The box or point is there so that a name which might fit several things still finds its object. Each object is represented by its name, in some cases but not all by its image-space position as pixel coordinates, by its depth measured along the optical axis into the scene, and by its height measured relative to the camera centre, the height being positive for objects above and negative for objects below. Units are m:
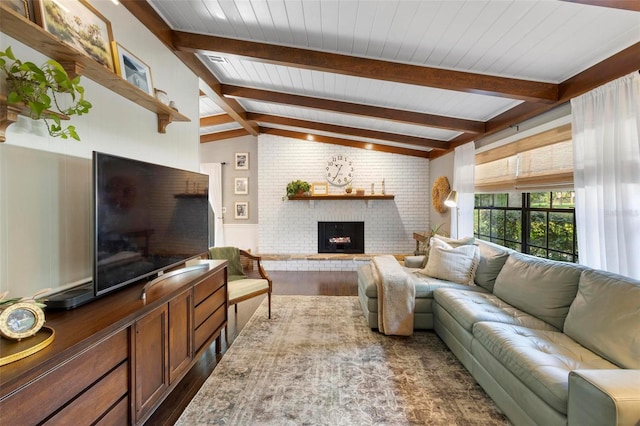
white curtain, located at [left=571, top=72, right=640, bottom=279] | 1.97 +0.27
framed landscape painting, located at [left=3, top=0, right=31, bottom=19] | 1.27 +0.95
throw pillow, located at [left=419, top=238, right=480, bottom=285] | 3.15 -0.54
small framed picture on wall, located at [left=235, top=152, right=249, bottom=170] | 6.39 +1.24
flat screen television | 1.48 +0.00
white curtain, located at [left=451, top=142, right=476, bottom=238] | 4.26 +0.43
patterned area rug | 1.81 -1.22
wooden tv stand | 0.97 -0.60
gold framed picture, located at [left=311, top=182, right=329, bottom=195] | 6.05 +0.59
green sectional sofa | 1.23 -0.78
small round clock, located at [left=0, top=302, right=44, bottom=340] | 1.03 -0.36
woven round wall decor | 5.17 +0.40
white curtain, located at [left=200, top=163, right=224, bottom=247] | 6.31 +0.48
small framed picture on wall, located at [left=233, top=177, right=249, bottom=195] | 6.39 +0.69
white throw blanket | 2.86 -0.87
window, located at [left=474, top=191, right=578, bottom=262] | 2.84 -0.10
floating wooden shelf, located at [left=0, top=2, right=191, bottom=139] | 1.21 +0.83
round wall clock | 6.11 +0.96
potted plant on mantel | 5.91 +0.58
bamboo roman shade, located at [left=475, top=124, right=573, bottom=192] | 2.72 +0.54
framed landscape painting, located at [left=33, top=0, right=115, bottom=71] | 1.44 +1.06
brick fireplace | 6.12 +0.30
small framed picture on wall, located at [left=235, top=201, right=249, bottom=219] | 6.41 +0.17
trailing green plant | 1.22 +0.60
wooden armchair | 3.10 -0.70
